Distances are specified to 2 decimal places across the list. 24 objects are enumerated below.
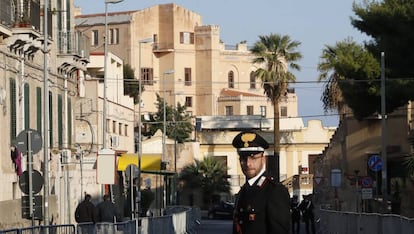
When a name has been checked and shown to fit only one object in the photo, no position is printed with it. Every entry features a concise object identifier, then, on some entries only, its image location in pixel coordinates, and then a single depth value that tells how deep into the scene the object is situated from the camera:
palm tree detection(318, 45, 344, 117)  71.26
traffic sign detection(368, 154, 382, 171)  46.41
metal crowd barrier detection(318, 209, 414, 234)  27.70
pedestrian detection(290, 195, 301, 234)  47.38
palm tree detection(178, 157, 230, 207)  94.81
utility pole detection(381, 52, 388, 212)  43.06
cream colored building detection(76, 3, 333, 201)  133.62
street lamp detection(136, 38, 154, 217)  43.55
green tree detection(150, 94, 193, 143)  117.28
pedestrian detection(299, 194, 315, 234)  44.97
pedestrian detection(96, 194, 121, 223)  33.62
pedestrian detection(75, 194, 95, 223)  35.47
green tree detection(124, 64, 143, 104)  122.11
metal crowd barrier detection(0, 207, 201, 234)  23.49
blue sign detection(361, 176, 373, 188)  45.41
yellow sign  62.54
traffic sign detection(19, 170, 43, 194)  27.78
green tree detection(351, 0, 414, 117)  42.81
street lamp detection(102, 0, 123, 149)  47.47
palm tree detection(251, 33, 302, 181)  83.50
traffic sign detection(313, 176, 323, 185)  60.88
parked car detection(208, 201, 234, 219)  82.69
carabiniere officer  10.39
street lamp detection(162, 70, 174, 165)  84.04
